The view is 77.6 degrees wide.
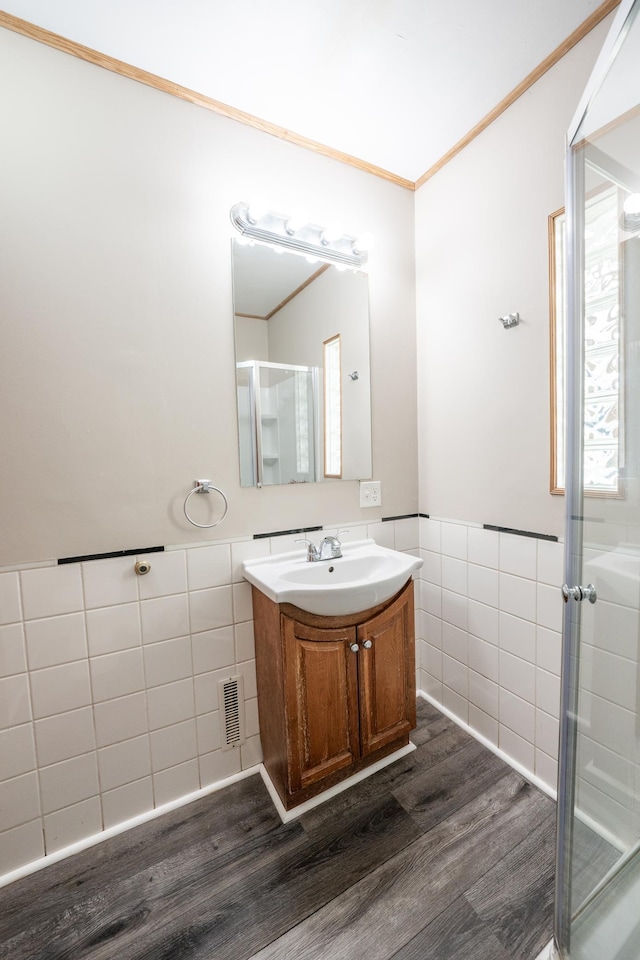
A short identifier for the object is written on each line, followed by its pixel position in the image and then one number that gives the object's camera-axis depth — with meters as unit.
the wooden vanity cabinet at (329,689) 1.36
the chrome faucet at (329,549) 1.63
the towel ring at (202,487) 1.45
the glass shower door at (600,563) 0.99
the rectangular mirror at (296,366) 1.54
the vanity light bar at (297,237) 1.49
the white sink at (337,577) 1.29
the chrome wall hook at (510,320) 1.47
